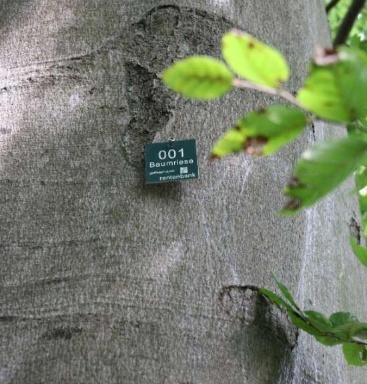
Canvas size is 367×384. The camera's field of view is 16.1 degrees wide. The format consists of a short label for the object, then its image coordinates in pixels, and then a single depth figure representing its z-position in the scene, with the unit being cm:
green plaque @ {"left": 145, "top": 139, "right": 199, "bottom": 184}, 239
